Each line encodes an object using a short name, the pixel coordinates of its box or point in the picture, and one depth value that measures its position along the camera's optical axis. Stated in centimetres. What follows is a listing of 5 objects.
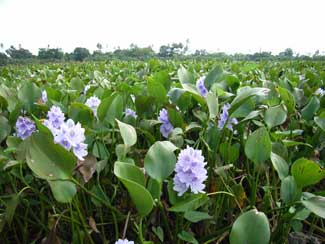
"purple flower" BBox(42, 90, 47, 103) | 117
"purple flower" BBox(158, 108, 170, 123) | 95
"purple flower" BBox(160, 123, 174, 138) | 94
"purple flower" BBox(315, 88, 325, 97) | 128
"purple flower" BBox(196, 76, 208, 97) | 115
